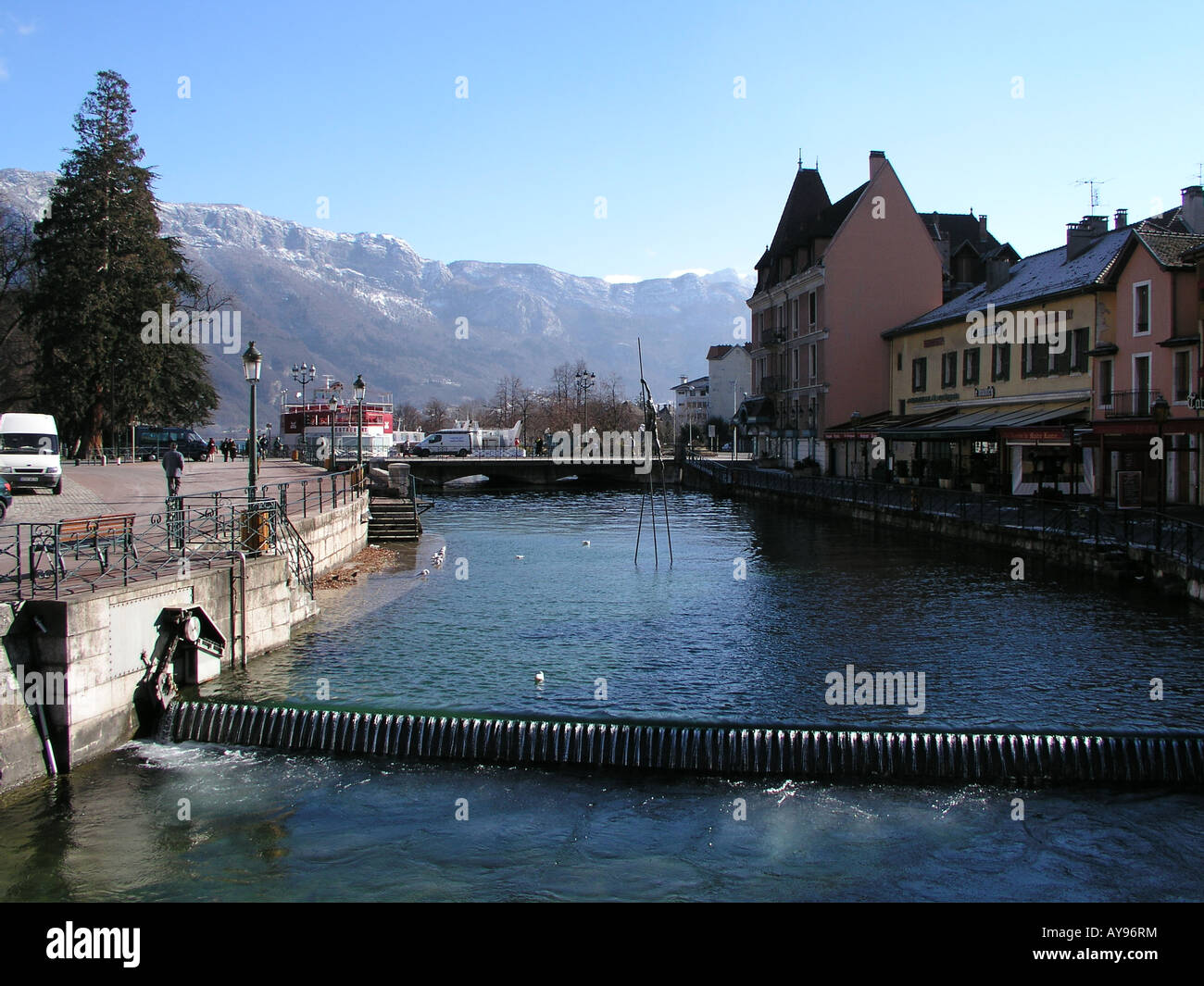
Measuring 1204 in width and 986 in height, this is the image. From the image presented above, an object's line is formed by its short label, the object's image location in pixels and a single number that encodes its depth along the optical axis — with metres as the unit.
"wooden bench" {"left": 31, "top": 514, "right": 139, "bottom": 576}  15.71
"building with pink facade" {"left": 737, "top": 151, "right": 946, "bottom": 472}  65.06
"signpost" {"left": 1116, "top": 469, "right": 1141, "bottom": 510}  34.28
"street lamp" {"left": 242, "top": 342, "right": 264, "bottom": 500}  22.97
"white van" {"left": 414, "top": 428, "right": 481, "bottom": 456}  94.06
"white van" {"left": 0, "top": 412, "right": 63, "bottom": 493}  32.53
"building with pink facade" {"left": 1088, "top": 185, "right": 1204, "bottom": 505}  34.06
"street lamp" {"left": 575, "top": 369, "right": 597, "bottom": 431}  113.81
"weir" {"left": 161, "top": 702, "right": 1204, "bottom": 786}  13.54
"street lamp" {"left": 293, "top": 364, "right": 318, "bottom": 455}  96.44
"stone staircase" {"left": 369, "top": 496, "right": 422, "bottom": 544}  41.12
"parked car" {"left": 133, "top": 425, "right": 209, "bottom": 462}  63.19
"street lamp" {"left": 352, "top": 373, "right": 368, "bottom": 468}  46.03
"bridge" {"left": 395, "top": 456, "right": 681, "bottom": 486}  79.88
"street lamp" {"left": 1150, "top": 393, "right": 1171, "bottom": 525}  30.80
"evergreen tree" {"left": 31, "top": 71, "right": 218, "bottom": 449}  56.75
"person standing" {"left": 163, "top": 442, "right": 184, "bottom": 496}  27.83
